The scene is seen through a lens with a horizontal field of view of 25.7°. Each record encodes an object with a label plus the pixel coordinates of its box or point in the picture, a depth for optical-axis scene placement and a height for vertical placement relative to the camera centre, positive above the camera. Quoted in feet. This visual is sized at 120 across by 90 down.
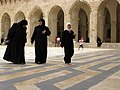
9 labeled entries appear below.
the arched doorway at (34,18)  108.14 +10.29
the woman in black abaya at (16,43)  29.50 -0.02
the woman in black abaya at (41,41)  30.30 +0.14
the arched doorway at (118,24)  108.86 +7.43
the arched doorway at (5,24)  125.98 +9.23
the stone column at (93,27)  84.06 +4.99
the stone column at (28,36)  109.07 +2.80
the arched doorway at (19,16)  116.30 +12.10
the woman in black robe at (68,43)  30.17 -0.05
